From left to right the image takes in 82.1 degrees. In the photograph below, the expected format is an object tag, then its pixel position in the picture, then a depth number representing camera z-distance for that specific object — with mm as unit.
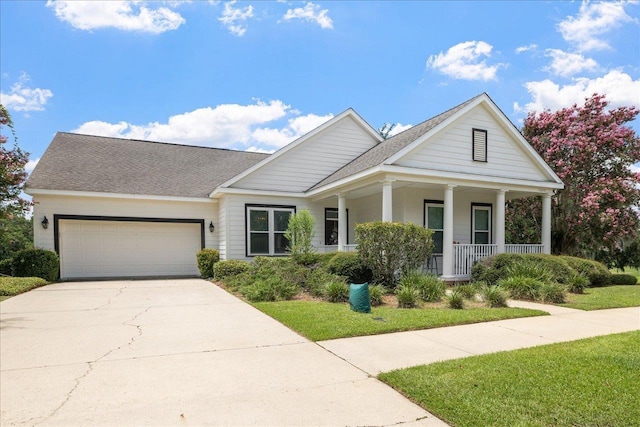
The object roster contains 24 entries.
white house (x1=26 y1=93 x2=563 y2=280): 12023
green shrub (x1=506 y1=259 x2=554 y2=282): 9620
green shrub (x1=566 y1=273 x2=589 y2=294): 9742
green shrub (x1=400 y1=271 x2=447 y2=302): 8047
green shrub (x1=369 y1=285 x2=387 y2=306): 7781
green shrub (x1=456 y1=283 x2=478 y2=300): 8609
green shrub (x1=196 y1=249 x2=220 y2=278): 13641
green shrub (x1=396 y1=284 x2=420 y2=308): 7379
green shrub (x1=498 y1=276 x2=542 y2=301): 8766
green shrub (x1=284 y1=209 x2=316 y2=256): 11891
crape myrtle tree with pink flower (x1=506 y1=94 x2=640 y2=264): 14766
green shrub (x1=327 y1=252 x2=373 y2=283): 9711
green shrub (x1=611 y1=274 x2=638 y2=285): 12252
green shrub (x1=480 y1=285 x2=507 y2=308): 7738
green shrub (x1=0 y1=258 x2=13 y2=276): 12039
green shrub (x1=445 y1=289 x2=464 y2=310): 7383
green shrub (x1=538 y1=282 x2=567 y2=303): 8367
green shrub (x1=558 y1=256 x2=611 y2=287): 11001
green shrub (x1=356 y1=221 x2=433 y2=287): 9289
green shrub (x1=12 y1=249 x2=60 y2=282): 11891
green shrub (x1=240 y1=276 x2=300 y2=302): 8461
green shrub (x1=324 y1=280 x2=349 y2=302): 8102
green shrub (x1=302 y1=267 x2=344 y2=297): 8812
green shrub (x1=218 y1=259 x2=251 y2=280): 12188
